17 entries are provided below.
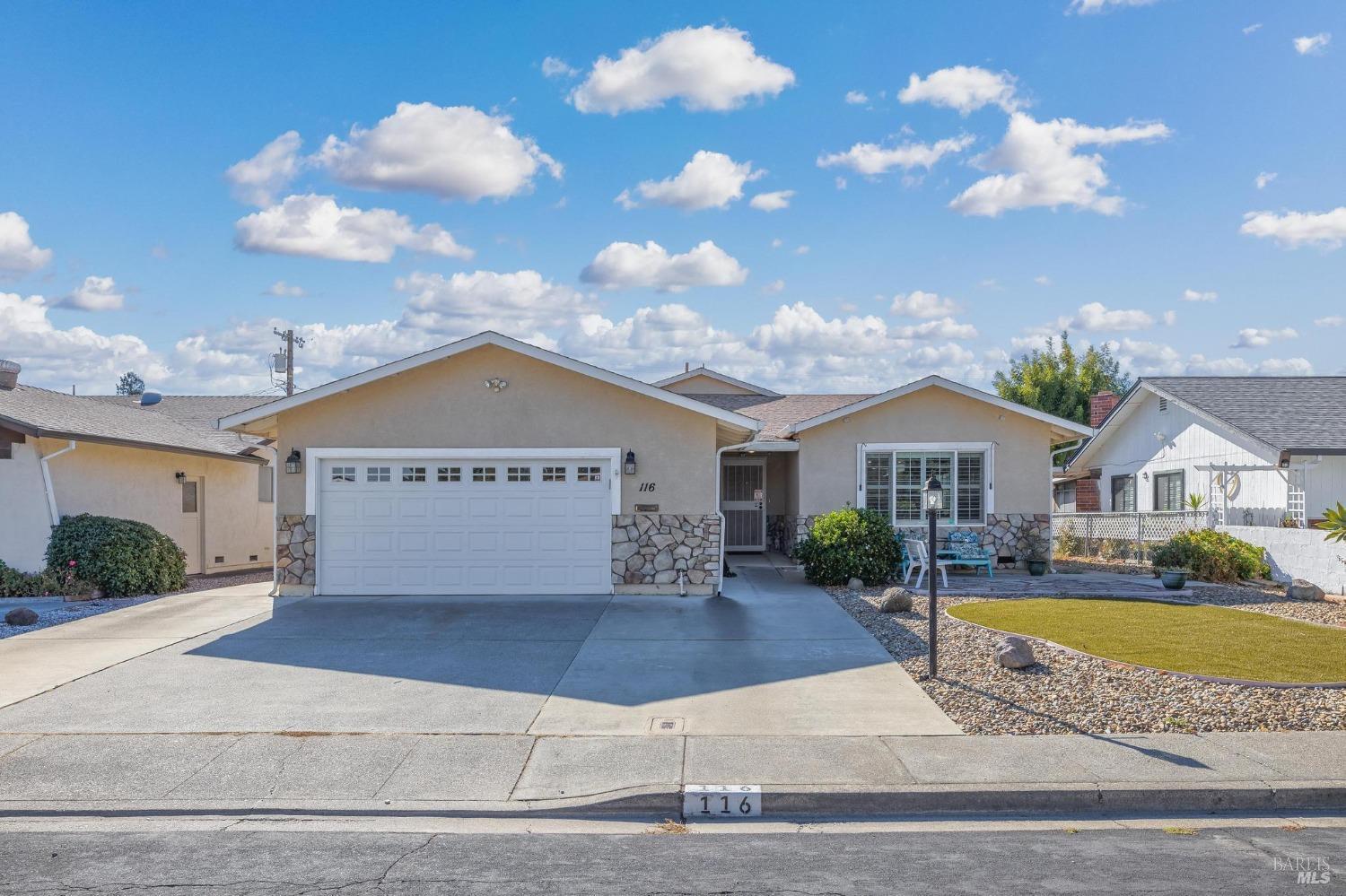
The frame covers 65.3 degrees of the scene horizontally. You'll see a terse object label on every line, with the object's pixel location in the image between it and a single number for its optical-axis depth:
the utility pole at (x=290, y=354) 38.12
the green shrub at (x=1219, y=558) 17.98
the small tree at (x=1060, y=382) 44.78
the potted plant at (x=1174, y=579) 16.62
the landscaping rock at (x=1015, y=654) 9.96
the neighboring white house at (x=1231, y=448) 19.14
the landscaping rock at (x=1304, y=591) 15.34
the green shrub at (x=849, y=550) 16.84
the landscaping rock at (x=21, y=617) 13.55
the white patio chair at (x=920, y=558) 17.19
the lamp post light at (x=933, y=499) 9.75
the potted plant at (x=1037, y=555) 19.27
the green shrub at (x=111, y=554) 16.45
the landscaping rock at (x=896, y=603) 13.77
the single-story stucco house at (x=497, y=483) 15.57
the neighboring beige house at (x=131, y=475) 16.91
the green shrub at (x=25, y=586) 16.28
